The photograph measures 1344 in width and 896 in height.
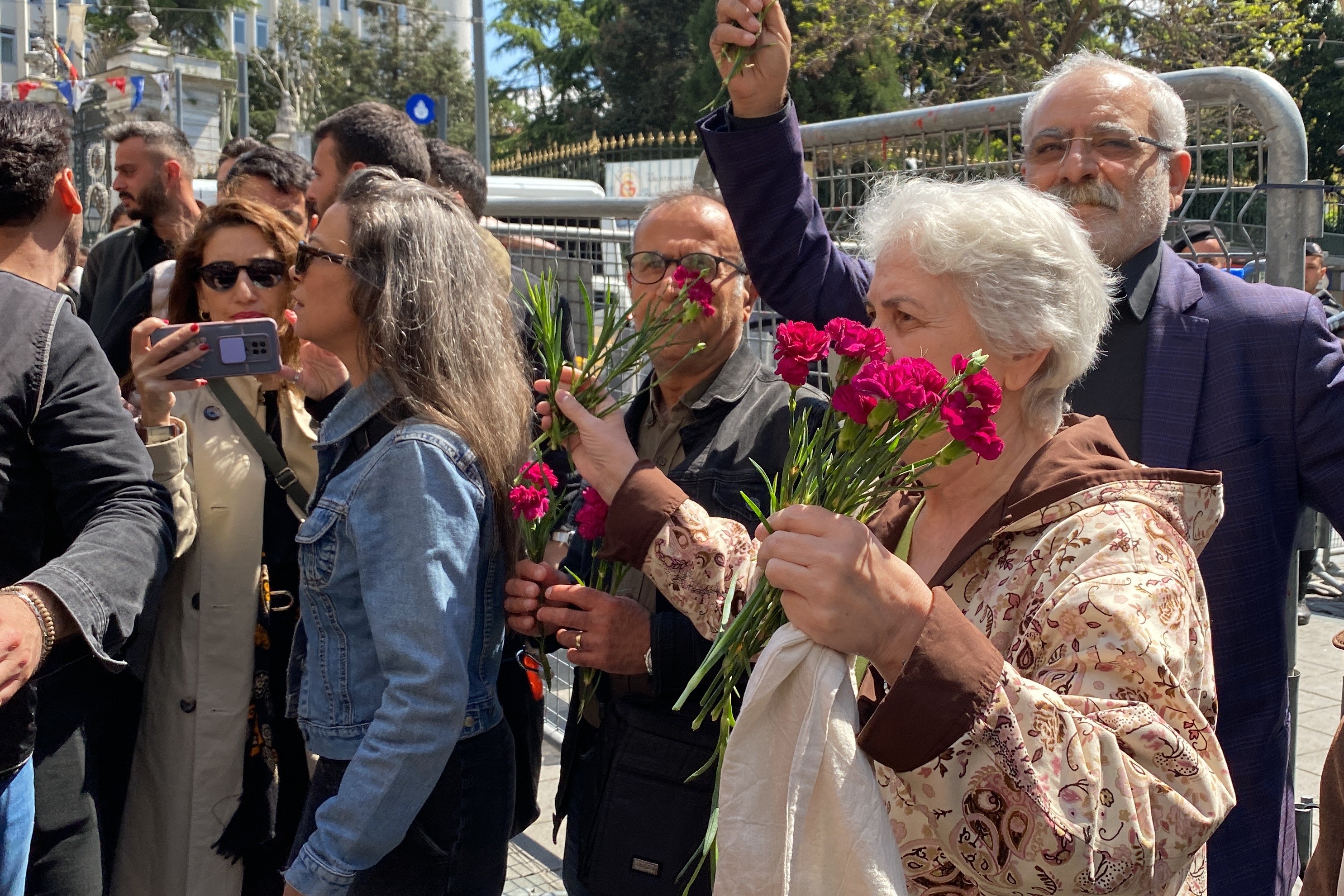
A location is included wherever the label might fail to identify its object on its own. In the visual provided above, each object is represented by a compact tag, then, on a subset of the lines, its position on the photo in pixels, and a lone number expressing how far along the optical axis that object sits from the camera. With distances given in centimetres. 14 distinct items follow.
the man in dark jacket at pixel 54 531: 204
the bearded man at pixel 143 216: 446
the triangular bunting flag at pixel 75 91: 1967
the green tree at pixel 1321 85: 2639
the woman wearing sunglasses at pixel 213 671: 259
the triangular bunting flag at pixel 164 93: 1862
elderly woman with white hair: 130
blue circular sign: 1389
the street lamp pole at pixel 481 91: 1393
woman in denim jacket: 198
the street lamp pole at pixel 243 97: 2019
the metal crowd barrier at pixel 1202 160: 238
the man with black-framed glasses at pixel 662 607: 218
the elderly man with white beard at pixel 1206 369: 209
